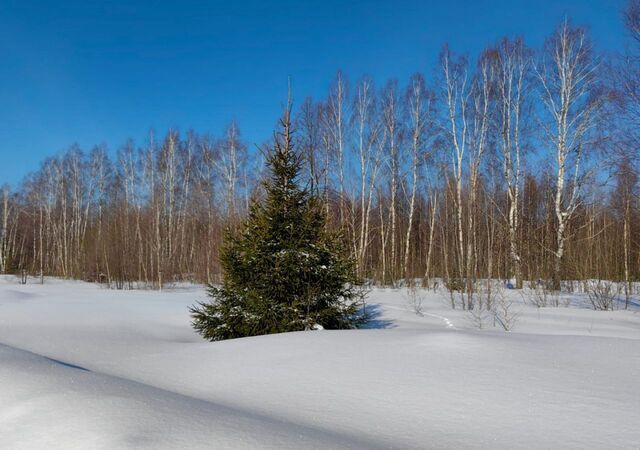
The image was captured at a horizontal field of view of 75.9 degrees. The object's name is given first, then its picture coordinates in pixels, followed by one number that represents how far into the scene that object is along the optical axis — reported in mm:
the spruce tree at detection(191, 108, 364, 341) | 6410
